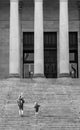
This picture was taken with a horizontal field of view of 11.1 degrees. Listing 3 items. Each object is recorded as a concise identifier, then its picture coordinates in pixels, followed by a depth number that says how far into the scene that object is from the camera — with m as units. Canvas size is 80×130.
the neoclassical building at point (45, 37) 66.75
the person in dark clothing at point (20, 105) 38.19
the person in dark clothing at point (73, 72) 65.31
